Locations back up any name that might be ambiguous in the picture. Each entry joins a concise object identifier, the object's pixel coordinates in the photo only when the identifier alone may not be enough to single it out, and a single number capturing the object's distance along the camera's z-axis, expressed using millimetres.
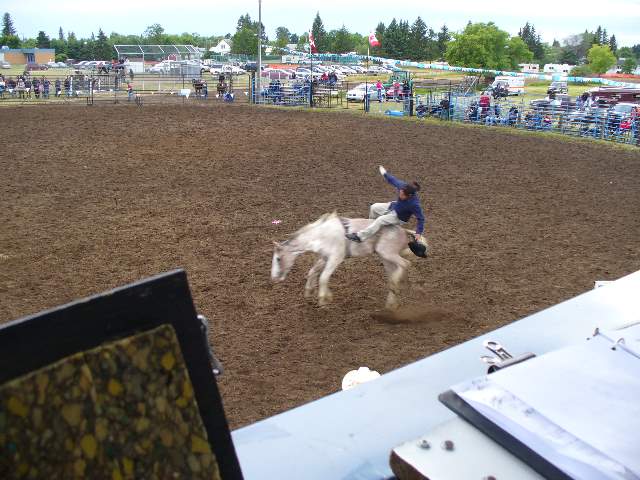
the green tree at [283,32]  192875
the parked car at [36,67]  62969
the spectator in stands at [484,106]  26500
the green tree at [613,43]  125188
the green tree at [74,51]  95500
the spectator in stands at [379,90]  34738
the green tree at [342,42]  106188
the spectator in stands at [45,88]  35312
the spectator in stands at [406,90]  31445
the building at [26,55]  85644
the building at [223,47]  123625
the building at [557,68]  76750
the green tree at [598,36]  116538
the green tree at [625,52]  123788
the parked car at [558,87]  40094
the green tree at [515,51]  77294
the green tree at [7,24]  138875
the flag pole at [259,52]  33031
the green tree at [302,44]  129625
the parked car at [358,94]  36250
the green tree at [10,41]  103688
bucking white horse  7797
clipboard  1250
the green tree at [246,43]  98562
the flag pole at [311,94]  32031
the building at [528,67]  81625
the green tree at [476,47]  64188
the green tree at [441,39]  99750
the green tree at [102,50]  92625
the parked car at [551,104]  25750
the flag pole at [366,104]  30747
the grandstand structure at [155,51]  44400
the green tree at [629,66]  86812
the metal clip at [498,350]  1915
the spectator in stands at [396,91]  35403
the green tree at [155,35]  124519
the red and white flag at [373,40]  38325
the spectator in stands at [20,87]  34666
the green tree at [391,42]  93375
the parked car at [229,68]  60844
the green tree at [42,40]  109062
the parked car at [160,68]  47581
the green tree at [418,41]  94662
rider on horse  7340
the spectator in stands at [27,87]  35156
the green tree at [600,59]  76938
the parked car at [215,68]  58591
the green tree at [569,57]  106500
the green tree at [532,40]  115250
